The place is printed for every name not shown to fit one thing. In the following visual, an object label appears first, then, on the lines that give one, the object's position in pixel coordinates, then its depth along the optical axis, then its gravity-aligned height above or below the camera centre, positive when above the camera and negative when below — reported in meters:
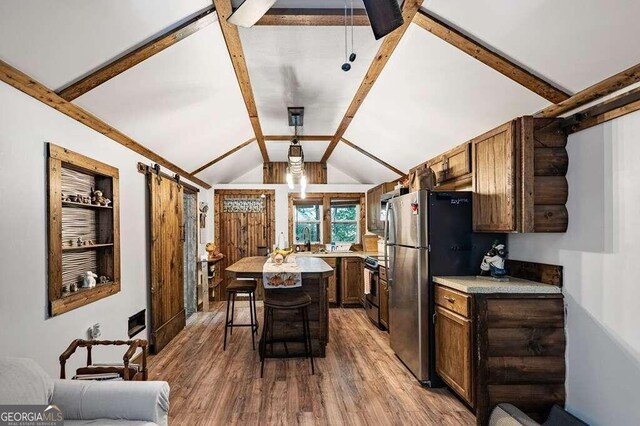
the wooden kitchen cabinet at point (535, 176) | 2.55 +0.24
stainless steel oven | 4.99 -1.10
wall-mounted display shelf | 2.43 -0.10
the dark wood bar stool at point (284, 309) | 3.44 -1.01
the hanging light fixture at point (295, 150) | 4.14 +0.77
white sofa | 1.77 -0.94
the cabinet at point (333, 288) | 6.41 -1.35
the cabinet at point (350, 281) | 6.32 -1.21
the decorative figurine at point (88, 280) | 2.90 -0.53
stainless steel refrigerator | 3.12 -0.35
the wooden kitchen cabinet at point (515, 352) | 2.56 -1.01
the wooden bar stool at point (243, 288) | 4.38 -0.92
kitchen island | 3.86 -1.11
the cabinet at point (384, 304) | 4.63 -1.21
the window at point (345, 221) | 7.25 -0.18
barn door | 4.07 -0.56
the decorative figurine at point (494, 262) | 2.96 -0.43
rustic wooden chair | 2.25 -0.97
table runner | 3.64 -0.66
